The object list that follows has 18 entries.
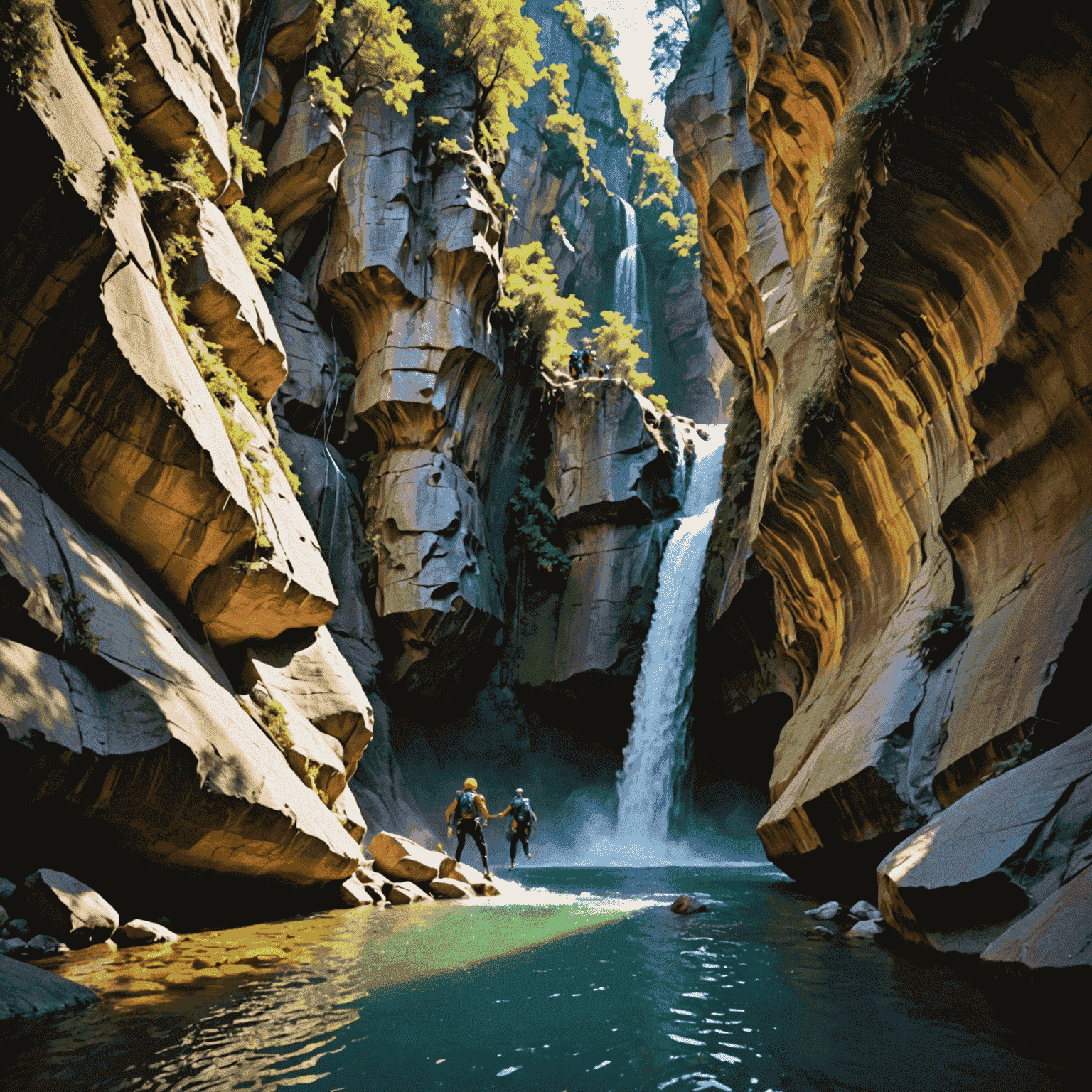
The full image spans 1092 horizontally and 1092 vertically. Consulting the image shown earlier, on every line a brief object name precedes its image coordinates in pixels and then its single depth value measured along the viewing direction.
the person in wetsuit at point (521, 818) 15.59
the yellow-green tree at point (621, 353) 29.09
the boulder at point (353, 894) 10.20
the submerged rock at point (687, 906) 9.36
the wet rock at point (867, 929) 7.11
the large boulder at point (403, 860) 12.09
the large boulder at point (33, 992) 4.36
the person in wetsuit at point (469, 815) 13.72
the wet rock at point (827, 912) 8.39
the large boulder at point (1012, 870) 3.76
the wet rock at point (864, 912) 7.71
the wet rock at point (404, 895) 10.85
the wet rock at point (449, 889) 11.48
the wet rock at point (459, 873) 12.05
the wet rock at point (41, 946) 5.94
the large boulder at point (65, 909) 6.18
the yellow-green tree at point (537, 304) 25.95
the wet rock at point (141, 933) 6.69
